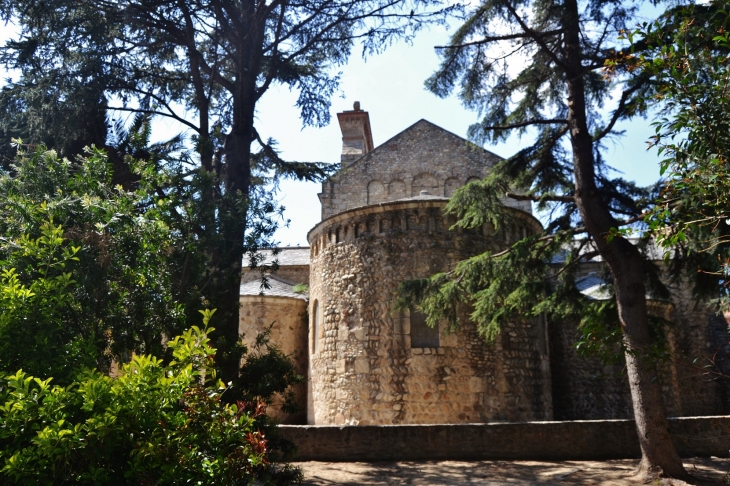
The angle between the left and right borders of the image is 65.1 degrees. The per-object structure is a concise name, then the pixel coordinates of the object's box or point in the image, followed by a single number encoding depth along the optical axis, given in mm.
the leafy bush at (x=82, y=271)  4266
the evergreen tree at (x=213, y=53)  9094
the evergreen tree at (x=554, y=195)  7543
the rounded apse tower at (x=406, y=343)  10844
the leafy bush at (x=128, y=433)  3123
